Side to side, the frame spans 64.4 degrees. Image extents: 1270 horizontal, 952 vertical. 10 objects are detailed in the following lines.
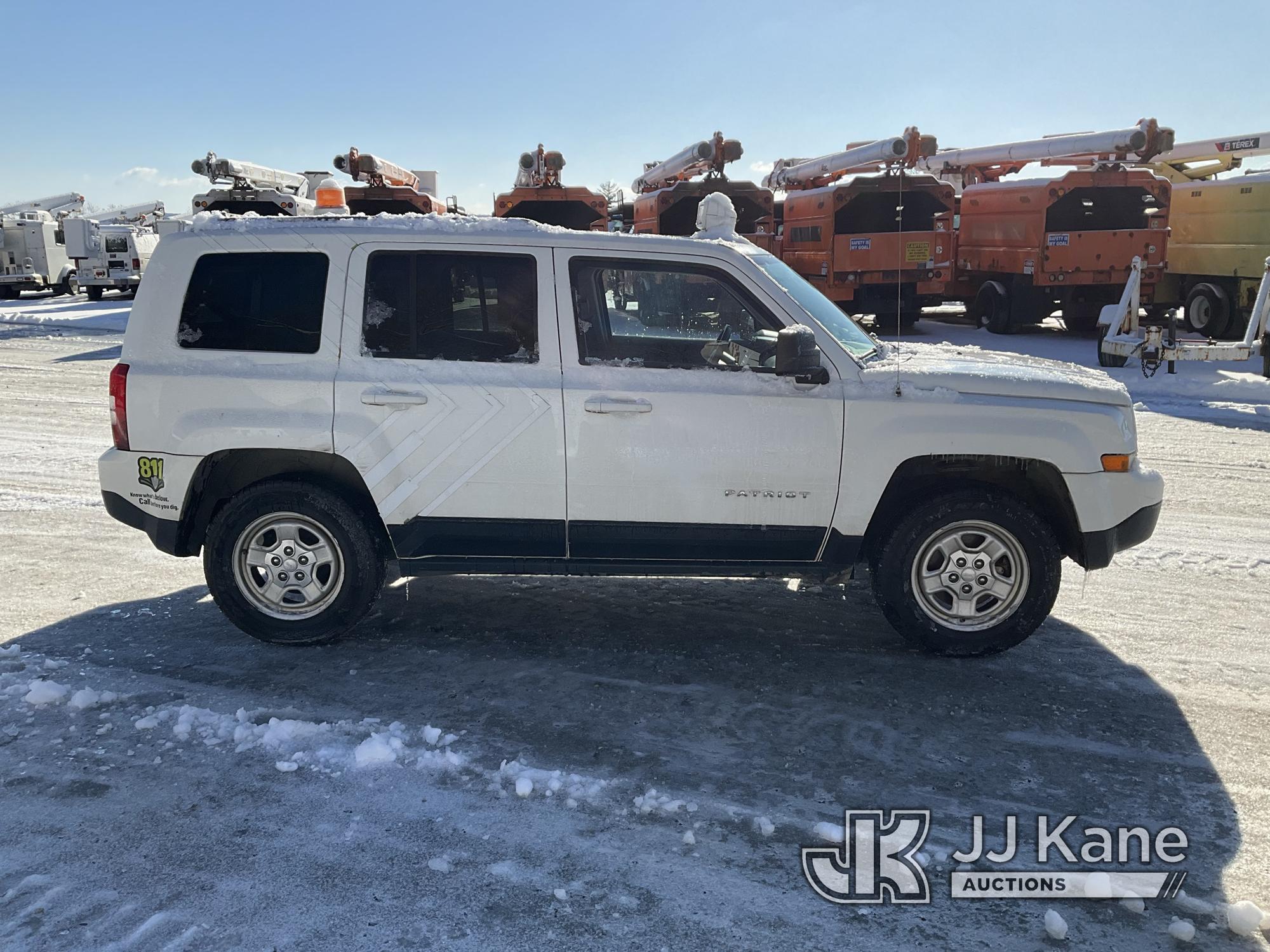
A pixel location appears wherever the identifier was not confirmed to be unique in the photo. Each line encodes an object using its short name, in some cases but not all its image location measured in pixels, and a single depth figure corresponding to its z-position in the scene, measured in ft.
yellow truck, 57.47
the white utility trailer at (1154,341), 41.06
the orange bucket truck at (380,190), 59.57
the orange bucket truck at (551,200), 60.08
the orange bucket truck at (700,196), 60.64
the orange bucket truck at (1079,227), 56.95
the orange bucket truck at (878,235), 59.72
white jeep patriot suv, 15.35
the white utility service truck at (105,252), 99.35
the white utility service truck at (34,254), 103.71
